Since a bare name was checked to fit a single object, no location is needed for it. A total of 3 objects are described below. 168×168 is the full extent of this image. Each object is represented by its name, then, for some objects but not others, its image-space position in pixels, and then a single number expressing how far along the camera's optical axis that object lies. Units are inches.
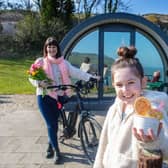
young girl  49.2
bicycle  115.4
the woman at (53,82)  117.8
